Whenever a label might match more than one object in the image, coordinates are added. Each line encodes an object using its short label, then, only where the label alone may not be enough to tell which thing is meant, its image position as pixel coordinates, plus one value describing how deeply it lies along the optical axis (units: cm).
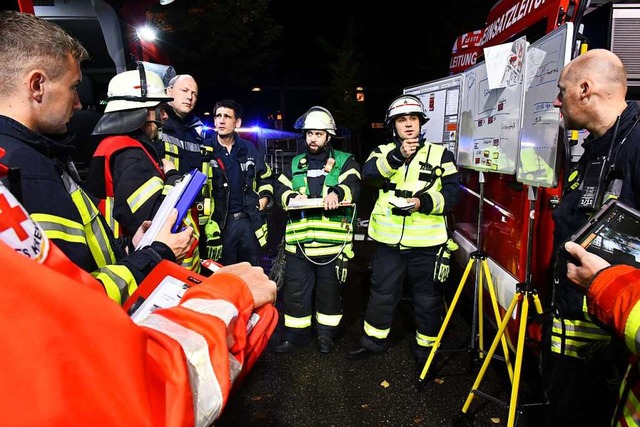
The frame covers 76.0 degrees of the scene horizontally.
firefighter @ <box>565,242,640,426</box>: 121
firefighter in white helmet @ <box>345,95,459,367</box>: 353
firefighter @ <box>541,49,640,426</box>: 188
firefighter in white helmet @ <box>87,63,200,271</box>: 226
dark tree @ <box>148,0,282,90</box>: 1570
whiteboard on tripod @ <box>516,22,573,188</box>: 236
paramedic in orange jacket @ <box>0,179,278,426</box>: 55
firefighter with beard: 394
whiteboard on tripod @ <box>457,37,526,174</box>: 289
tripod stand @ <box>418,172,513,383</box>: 311
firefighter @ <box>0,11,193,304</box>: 124
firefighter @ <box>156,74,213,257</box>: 311
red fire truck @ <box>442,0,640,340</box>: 261
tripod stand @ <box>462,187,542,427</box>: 239
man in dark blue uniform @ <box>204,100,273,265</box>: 429
